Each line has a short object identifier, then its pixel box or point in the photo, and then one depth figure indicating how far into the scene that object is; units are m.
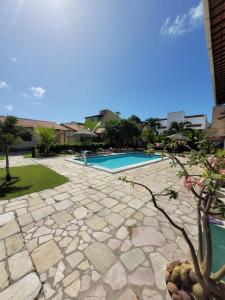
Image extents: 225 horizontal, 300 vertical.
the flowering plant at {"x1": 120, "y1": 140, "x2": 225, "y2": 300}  1.39
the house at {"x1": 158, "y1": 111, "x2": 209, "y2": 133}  40.81
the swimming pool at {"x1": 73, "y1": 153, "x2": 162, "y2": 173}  13.54
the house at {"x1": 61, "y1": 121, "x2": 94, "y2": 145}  26.58
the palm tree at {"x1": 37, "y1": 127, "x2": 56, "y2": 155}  14.58
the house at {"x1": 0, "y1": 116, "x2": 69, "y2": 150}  20.44
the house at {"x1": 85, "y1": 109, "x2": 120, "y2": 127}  37.81
